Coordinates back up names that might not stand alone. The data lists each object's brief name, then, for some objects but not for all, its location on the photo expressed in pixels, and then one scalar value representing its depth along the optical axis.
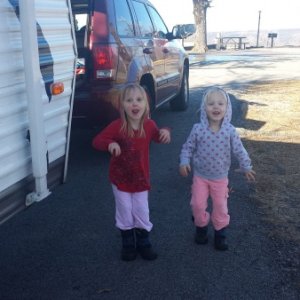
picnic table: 27.06
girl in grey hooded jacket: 2.56
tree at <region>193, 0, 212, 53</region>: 23.79
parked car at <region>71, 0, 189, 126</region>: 3.81
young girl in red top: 2.44
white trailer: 1.87
